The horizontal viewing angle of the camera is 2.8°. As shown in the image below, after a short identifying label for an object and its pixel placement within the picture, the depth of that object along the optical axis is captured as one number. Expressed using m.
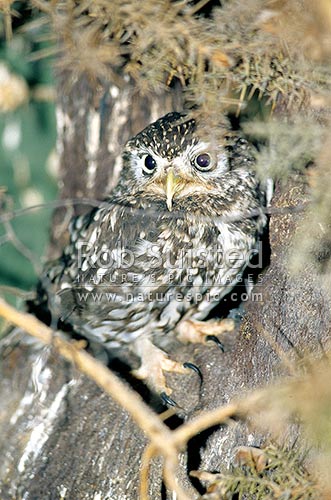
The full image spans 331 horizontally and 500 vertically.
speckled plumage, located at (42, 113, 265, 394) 3.22
